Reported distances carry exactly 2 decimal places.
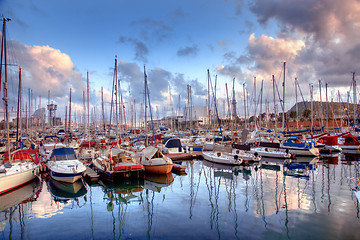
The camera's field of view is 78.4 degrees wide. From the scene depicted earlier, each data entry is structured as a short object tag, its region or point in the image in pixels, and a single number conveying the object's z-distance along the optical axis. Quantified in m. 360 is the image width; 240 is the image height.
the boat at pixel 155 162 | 25.59
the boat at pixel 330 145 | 39.19
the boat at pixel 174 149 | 37.81
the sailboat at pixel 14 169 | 18.56
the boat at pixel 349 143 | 41.28
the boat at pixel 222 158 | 30.42
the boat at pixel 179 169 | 27.69
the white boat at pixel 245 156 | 32.53
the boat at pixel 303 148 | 35.84
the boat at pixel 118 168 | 22.77
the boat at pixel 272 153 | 34.91
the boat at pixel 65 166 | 21.09
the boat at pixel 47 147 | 37.31
